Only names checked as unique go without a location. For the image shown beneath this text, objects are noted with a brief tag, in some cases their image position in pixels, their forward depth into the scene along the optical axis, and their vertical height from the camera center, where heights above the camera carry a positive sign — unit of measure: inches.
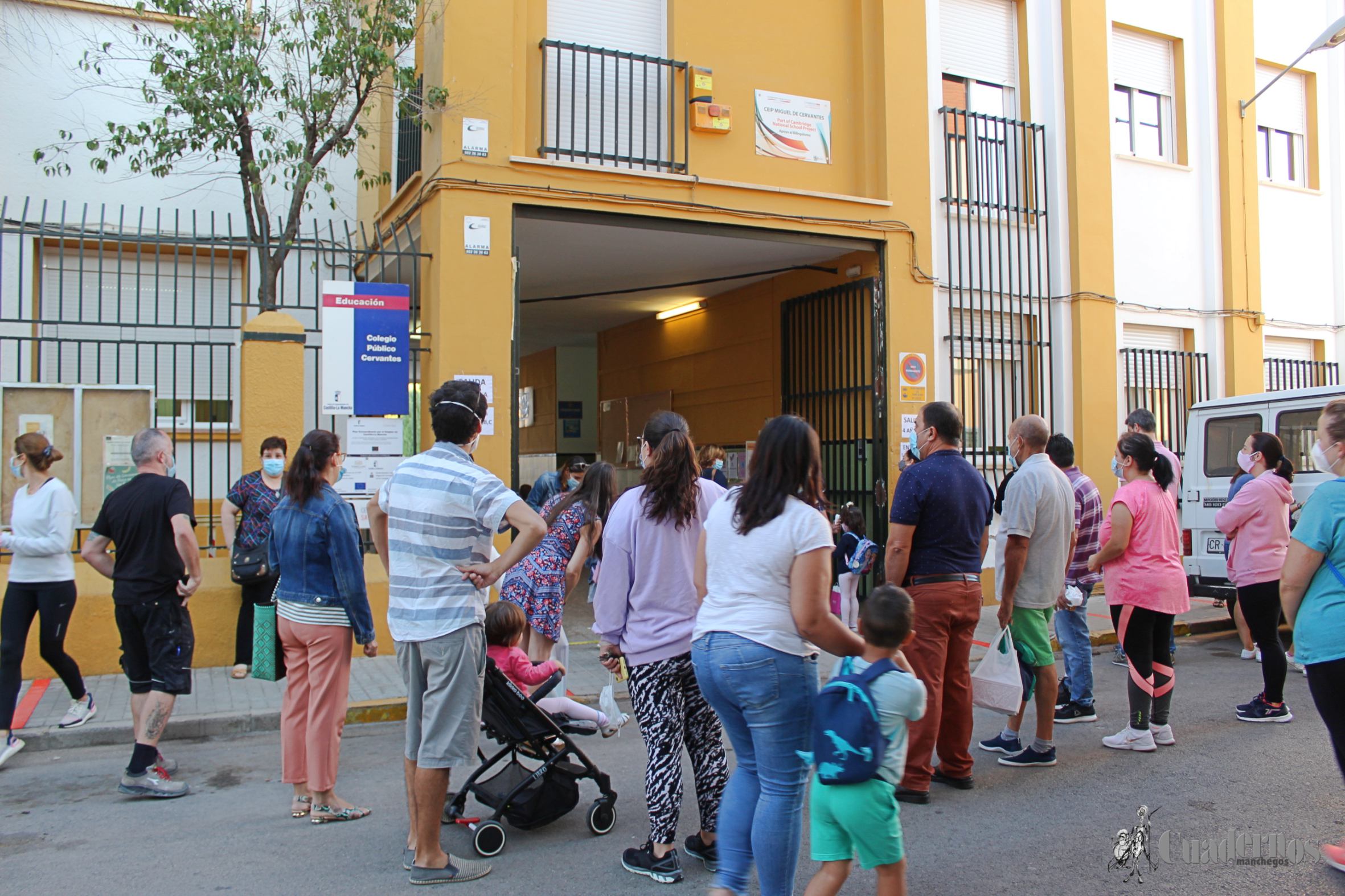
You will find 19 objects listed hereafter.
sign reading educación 331.0 +49.1
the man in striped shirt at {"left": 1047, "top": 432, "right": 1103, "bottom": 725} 252.2 -35.4
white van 350.6 +12.2
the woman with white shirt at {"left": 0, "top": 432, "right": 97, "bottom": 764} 224.2 -17.1
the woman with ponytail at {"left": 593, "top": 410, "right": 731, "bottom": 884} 158.2 -22.0
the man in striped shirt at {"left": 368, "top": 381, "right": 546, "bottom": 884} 153.4 -17.5
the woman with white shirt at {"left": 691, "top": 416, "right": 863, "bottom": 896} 128.2 -19.9
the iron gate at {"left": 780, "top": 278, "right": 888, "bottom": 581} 420.8 +46.7
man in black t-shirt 200.1 -20.4
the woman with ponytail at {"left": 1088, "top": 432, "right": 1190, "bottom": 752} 224.5 -23.1
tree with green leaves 349.1 +149.9
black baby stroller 171.2 -51.6
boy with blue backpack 119.8 -32.9
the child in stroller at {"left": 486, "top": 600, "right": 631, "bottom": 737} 185.8 -31.8
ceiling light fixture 568.7 +105.0
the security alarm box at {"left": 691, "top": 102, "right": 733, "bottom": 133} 387.9 +146.7
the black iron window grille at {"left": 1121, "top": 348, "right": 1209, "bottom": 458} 479.8 +49.4
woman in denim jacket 183.2 -22.2
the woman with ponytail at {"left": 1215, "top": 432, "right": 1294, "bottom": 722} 248.8 -18.0
